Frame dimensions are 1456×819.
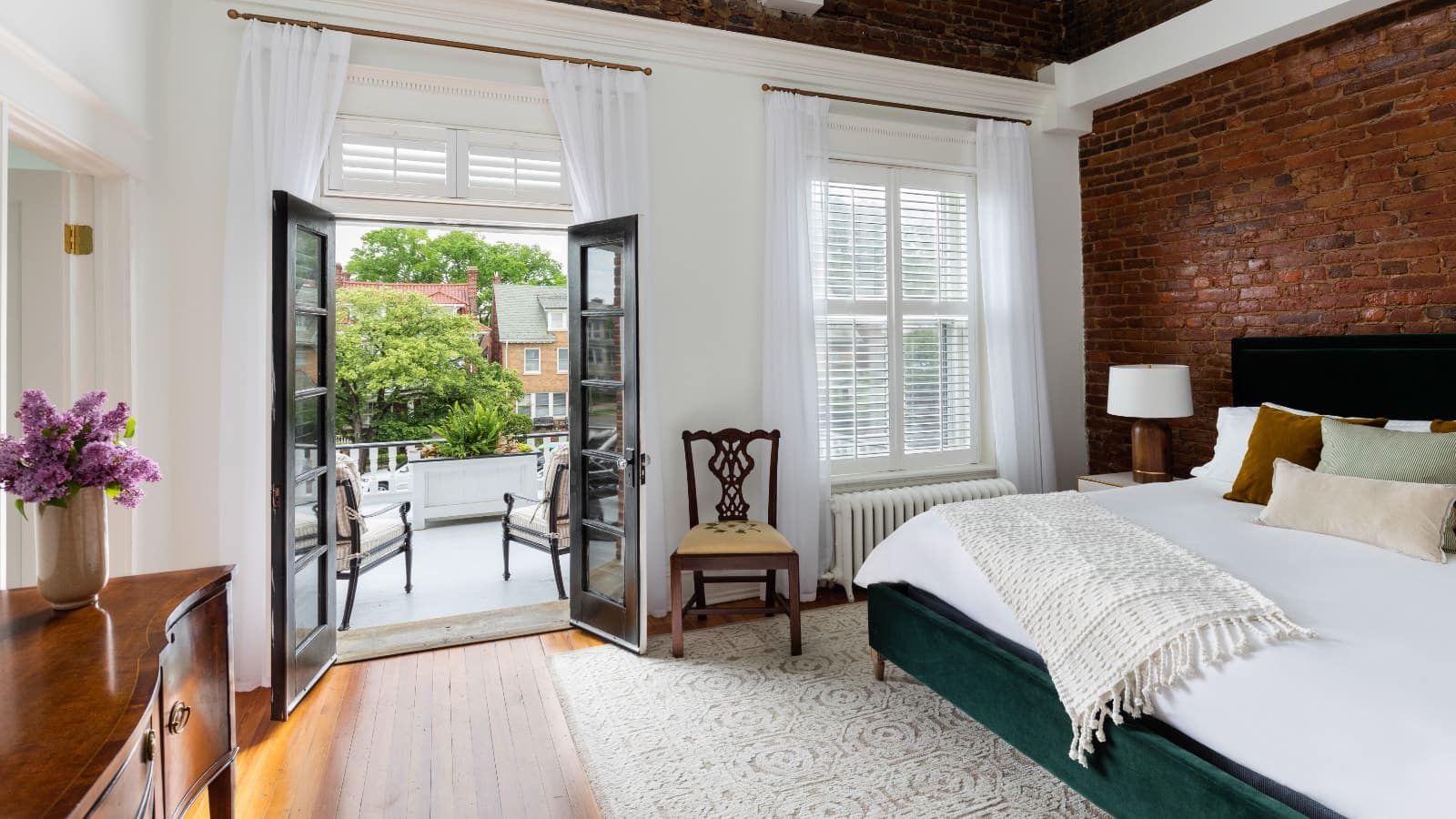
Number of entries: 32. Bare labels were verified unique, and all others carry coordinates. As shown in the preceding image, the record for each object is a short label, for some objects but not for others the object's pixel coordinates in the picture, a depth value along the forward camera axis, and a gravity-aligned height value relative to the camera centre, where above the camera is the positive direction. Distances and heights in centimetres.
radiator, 425 -59
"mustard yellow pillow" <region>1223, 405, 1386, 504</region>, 301 -18
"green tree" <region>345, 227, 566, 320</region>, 1202 +260
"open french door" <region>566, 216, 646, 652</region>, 349 -7
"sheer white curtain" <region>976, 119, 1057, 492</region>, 470 +75
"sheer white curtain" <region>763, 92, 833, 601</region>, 412 +55
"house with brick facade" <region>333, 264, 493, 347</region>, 1060 +187
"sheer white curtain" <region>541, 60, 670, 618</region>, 368 +128
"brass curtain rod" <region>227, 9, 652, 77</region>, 319 +174
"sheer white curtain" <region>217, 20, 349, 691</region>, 311 +61
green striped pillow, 257 -18
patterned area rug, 230 -115
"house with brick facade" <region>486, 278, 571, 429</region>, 1091 +114
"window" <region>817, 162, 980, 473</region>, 444 +55
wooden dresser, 99 -43
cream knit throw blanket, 180 -52
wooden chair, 341 -59
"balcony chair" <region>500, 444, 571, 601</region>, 435 -61
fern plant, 720 -13
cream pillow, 233 -35
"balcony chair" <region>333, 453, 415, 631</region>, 405 -64
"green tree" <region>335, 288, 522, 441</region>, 984 +72
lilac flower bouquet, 151 -6
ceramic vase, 155 -26
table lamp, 405 +2
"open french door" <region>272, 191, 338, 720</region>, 284 -11
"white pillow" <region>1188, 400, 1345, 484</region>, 341 -17
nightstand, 431 -42
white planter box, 664 -58
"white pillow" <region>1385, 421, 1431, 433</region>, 298 -10
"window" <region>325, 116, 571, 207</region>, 347 +123
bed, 145 -64
